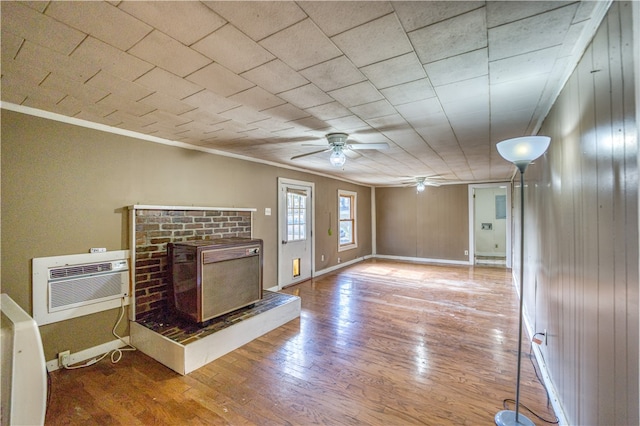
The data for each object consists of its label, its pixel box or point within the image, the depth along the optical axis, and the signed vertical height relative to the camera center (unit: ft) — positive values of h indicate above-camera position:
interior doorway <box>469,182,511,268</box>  26.96 -0.92
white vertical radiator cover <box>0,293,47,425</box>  4.30 -2.54
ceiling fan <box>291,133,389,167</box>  9.55 +2.45
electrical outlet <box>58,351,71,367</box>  8.09 -4.16
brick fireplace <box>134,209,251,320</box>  9.67 -0.94
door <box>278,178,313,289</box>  16.40 -0.94
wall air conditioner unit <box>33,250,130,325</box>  7.73 -2.06
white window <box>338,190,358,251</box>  23.45 -0.34
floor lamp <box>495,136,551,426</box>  5.47 +1.24
